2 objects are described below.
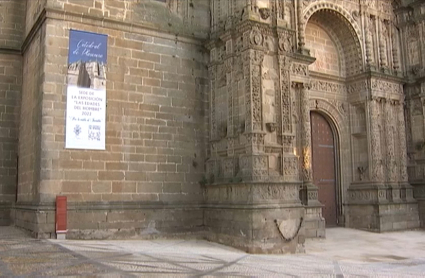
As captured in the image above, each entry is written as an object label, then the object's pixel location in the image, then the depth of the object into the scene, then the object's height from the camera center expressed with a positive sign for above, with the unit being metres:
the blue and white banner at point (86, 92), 10.75 +2.55
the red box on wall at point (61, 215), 10.11 -0.46
